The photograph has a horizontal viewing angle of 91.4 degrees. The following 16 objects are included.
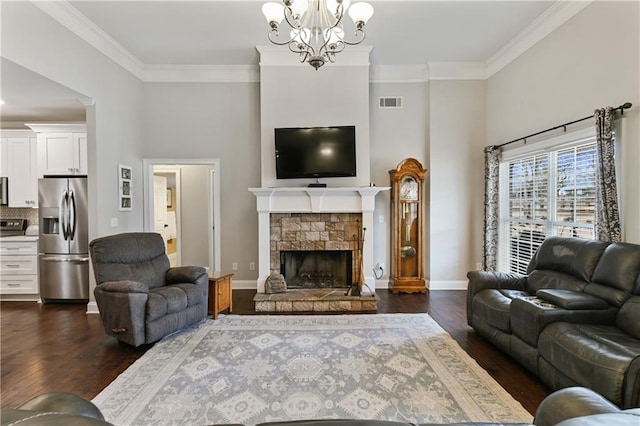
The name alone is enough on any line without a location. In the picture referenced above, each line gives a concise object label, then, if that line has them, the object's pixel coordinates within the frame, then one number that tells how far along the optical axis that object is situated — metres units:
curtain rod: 2.79
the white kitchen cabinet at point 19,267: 4.54
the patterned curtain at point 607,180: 2.85
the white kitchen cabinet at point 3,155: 5.00
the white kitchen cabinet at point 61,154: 4.66
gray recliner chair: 2.99
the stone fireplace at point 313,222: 4.65
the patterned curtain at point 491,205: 4.72
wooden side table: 3.82
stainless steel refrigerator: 4.38
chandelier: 2.47
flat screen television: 4.64
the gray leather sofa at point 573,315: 1.88
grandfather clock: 4.93
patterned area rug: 2.08
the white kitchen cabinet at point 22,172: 5.02
